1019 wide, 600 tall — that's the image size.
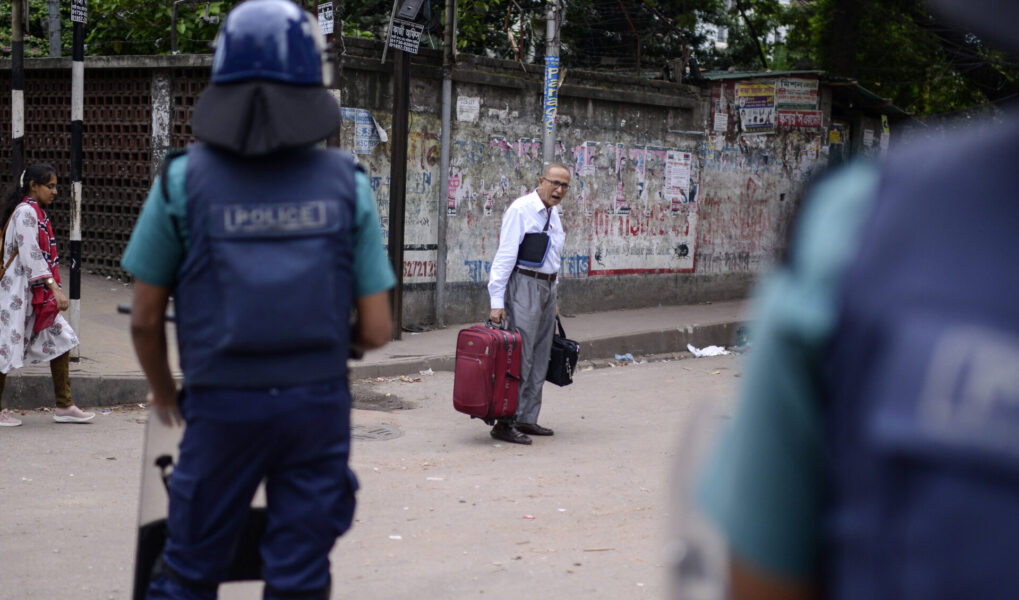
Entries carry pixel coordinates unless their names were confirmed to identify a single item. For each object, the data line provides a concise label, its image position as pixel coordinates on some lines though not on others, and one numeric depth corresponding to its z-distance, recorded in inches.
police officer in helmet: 106.3
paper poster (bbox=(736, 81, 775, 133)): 628.7
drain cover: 306.5
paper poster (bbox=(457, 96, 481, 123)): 498.0
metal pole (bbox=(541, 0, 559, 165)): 497.4
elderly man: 303.4
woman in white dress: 300.7
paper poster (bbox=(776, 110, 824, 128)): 652.7
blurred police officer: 36.6
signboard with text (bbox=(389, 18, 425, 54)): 446.0
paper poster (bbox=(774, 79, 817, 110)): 645.3
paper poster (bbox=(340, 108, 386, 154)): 455.5
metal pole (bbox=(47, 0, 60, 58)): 660.1
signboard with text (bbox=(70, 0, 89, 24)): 340.1
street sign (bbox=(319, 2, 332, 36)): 416.5
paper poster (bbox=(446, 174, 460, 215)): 497.0
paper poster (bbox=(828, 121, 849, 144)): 693.3
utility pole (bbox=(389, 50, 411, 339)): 451.8
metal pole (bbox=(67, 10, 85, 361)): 341.7
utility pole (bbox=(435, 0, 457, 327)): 483.8
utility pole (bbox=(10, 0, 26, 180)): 350.3
